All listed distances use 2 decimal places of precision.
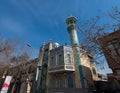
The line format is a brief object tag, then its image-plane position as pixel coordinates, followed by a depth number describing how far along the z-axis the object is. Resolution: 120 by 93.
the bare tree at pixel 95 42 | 9.86
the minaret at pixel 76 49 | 17.47
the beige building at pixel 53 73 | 18.49
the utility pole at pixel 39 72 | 21.52
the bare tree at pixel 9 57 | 19.25
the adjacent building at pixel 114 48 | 12.35
